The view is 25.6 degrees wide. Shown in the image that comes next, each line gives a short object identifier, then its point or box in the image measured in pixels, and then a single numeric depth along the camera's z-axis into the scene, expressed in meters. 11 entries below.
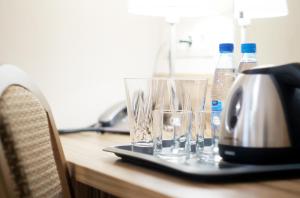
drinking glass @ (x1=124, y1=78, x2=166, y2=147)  1.34
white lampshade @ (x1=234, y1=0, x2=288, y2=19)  1.56
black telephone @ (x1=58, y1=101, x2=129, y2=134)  1.74
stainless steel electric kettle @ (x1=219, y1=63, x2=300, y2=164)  1.16
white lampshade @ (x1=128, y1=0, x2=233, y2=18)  1.78
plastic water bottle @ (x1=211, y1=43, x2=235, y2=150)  1.32
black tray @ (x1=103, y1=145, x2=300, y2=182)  1.10
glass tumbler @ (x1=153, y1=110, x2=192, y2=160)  1.27
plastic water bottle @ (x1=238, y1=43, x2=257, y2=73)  1.30
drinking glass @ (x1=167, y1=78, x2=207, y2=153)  1.33
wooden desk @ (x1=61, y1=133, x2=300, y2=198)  1.05
